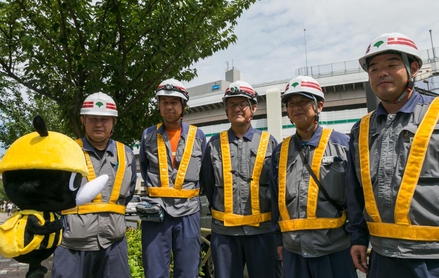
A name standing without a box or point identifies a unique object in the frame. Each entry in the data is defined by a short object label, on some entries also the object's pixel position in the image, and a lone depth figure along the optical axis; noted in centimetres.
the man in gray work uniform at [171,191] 330
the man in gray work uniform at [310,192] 273
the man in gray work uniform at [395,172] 200
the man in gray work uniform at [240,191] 329
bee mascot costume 201
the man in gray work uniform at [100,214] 297
